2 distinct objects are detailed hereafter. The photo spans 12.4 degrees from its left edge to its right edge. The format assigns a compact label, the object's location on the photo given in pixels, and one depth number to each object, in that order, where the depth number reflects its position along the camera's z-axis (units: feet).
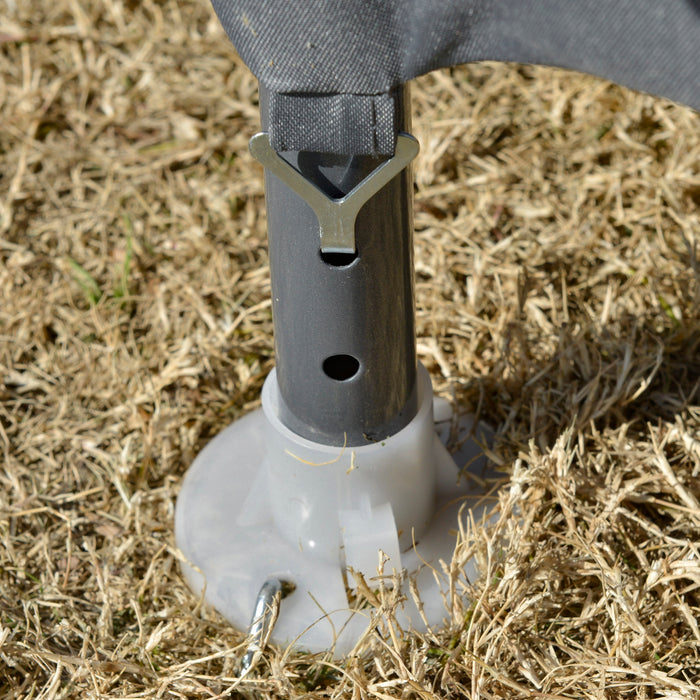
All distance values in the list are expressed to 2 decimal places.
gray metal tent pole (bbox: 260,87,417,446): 2.32
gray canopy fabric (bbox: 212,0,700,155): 2.19
